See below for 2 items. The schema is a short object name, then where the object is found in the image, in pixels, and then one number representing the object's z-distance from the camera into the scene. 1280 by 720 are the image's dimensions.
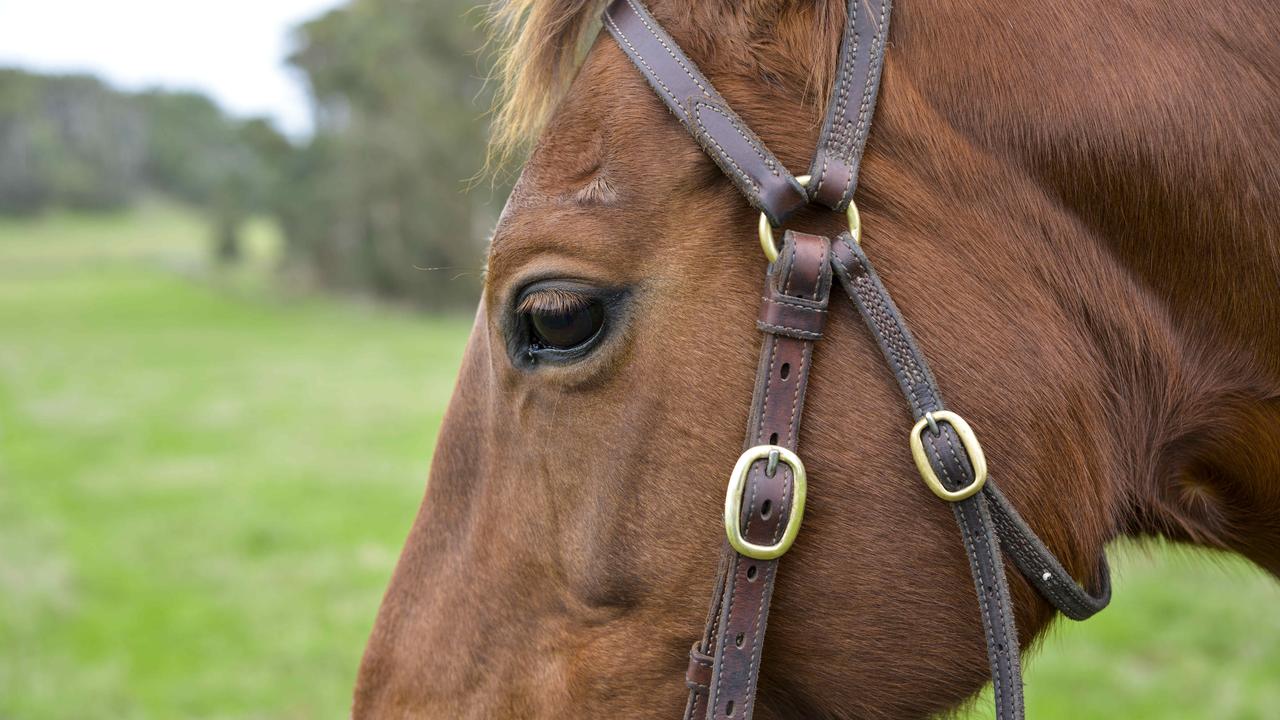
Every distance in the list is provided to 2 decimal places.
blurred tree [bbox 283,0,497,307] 29.27
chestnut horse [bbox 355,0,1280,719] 1.52
